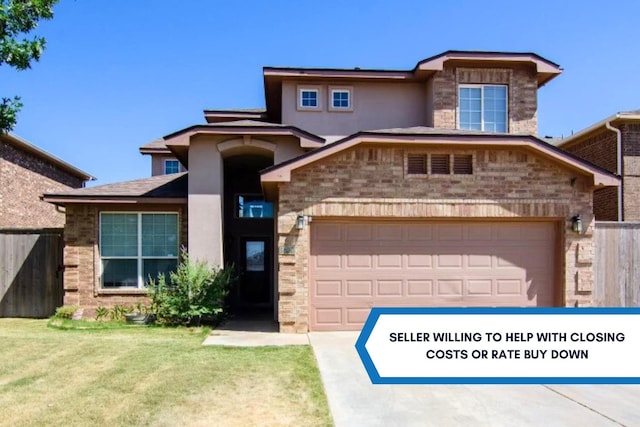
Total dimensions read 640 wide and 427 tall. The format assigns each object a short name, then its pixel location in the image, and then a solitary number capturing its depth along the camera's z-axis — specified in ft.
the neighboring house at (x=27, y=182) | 51.67
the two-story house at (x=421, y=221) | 32.14
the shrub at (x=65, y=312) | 37.81
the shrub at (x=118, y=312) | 38.29
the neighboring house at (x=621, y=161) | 46.47
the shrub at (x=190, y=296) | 35.01
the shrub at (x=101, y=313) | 38.32
